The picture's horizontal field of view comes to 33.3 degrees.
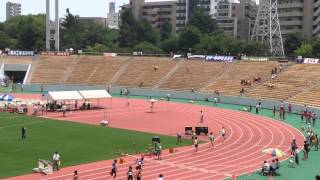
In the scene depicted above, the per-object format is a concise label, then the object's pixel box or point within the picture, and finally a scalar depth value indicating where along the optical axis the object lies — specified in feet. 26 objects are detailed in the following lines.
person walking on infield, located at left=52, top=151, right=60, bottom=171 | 92.94
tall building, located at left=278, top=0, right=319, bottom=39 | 428.97
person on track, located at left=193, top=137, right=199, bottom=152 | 112.32
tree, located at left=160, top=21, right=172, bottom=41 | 505.25
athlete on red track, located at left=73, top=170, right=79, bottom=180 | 82.20
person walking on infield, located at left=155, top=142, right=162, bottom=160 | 105.50
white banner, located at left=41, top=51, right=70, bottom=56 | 303.89
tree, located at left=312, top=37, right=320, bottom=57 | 319.02
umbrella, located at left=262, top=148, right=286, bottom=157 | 95.35
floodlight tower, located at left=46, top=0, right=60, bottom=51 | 319.10
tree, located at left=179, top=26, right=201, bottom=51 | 390.62
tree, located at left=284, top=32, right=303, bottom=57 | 379.55
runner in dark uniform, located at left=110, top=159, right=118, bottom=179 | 86.90
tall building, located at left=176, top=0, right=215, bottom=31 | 582.76
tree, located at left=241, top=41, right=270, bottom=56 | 330.34
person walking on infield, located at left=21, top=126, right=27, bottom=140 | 120.21
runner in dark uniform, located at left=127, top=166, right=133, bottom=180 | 83.82
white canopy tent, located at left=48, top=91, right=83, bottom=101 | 176.24
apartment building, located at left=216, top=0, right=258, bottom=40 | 523.70
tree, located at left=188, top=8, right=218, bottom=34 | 443.73
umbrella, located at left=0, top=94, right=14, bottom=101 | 175.01
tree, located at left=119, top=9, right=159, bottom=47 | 440.04
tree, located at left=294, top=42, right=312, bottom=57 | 319.47
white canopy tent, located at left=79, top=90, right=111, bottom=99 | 184.42
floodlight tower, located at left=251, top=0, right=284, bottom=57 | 371.76
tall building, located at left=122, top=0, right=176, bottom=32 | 578.25
